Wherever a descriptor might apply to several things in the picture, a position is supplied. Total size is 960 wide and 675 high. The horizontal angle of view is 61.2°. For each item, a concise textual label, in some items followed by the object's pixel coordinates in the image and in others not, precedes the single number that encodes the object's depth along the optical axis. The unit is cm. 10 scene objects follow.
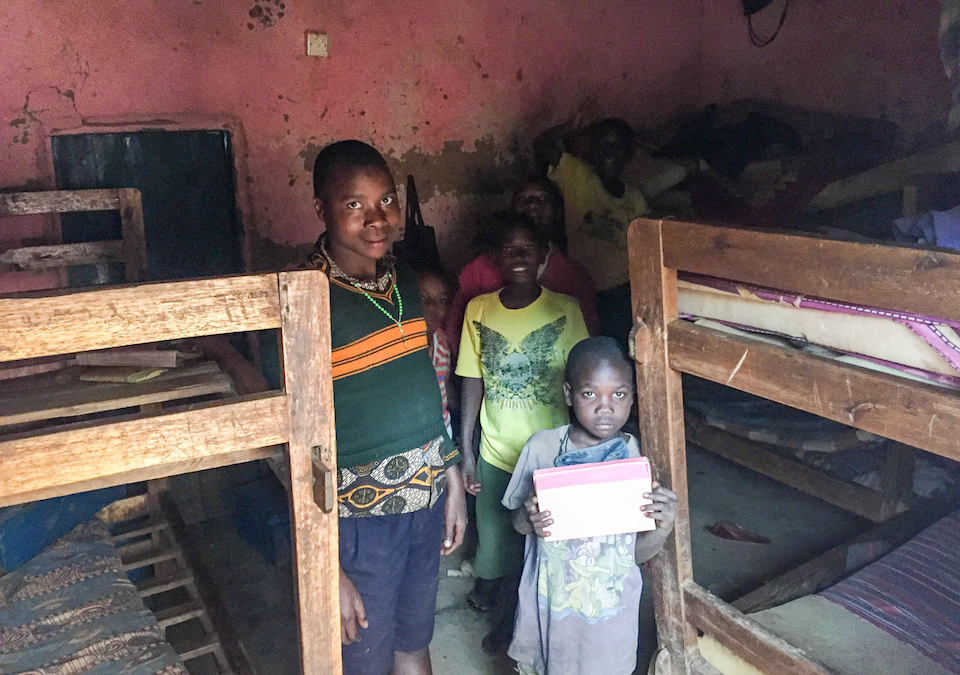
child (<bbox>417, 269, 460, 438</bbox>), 288
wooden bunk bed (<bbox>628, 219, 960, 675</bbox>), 141
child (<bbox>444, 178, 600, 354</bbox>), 302
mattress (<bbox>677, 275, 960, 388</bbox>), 142
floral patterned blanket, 204
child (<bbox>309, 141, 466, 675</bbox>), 188
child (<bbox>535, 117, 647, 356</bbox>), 386
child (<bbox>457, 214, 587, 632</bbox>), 258
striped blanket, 213
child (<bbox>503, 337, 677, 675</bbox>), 200
